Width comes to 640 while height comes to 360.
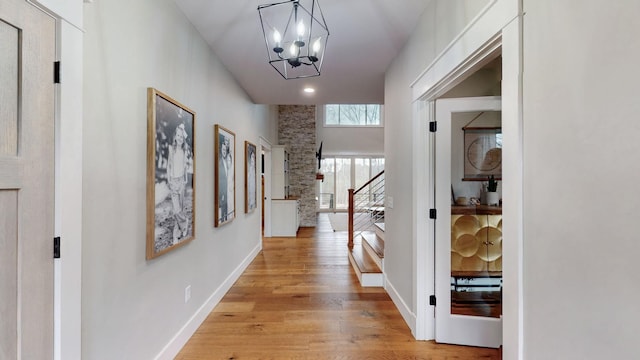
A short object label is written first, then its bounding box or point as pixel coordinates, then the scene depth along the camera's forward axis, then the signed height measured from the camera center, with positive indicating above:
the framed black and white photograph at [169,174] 1.78 +0.05
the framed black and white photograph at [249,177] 4.12 +0.06
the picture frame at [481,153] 2.35 +0.23
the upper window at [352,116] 10.11 +2.29
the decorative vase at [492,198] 2.31 -0.13
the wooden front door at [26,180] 0.97 +0.00
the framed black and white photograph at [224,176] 2.91 +0.05
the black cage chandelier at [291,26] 1.73 +1.29
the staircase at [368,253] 3.49 -1.09
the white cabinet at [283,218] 6.47 -0.83
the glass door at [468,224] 2.28 -0.35
